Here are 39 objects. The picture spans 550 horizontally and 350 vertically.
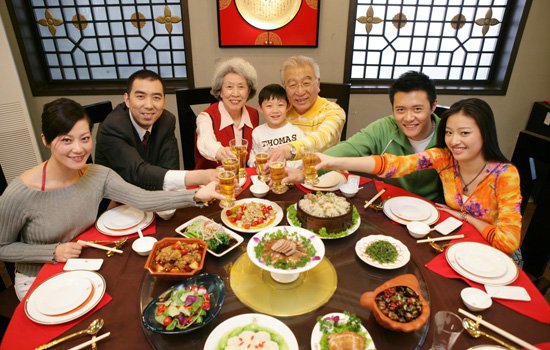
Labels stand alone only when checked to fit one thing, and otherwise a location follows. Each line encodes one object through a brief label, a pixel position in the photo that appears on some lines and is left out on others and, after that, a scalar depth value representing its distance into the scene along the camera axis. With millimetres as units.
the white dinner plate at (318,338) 1072
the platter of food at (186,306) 1143
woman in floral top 1709
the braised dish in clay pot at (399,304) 1110
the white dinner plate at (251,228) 1693
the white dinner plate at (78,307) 1195
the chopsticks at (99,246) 1551
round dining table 1140
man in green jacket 2152
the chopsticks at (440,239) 1612
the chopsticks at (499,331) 1085
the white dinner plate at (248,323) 1089
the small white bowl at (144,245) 1530
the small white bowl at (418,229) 1644
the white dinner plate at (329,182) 2100
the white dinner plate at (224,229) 1529
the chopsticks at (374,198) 1914
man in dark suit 2088
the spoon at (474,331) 1123
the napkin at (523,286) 1236
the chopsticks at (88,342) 1104
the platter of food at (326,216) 1630
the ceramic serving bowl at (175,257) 1355
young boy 2699
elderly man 2627
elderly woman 2740
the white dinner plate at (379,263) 1442
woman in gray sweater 1591
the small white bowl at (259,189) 2045
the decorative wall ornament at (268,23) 3686
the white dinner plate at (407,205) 1768
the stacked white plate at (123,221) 1697
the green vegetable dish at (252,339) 1076
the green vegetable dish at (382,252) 1470
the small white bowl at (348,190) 2010
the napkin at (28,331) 1126
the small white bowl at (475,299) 1247
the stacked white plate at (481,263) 1387
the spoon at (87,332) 1109
